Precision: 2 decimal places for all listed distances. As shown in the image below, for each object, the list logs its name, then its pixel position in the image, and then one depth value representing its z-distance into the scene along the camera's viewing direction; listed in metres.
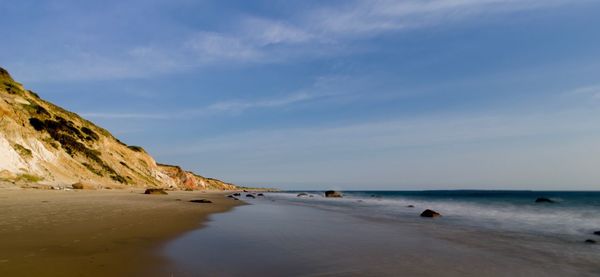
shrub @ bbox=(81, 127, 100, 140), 68.69
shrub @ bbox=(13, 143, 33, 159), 44.52
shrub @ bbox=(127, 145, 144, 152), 93.83
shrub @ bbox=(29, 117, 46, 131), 54.47
